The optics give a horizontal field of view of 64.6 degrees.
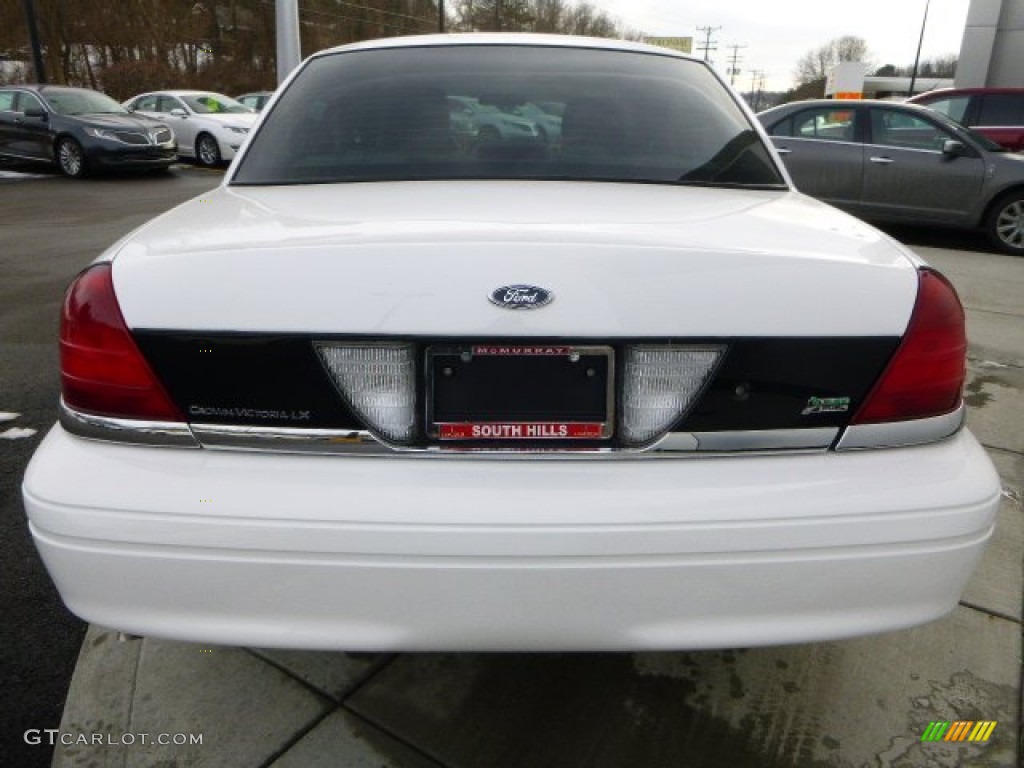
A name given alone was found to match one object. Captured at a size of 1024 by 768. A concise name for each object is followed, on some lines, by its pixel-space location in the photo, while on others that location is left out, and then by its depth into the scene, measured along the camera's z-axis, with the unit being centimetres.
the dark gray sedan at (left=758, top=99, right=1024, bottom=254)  821
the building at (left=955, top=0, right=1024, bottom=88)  2108
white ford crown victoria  138
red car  993
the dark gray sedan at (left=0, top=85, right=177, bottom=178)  1336
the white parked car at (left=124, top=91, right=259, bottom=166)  1541
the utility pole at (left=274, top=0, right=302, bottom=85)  1227
